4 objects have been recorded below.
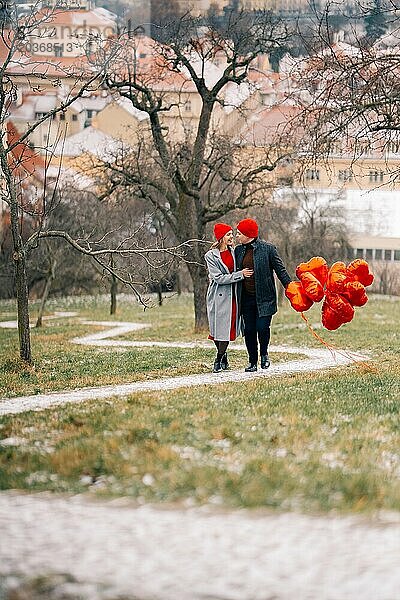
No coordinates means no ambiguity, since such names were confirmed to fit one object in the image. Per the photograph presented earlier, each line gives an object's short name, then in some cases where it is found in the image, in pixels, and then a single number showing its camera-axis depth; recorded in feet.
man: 47.03
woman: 46.73
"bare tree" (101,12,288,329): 85.10
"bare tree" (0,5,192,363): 56.13
